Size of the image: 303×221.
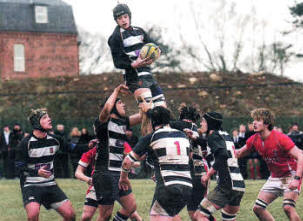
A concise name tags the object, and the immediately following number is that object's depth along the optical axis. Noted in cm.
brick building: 4781
